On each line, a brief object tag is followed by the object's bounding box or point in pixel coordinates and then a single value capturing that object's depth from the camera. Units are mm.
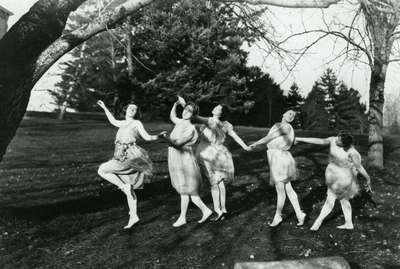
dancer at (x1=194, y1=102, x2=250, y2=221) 8859
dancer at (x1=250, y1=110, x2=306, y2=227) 8305
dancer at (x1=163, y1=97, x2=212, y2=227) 8406
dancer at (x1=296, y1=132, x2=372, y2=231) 8031
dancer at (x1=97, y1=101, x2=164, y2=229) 8336
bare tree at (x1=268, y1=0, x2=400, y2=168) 12789
